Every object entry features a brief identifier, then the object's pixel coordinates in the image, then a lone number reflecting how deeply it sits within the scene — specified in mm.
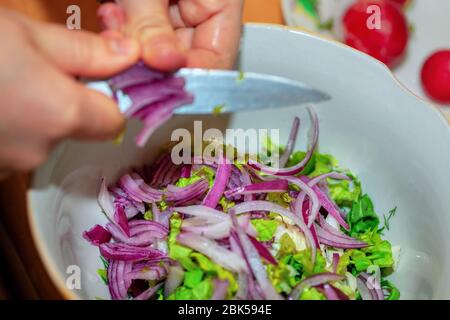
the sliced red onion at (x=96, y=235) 360
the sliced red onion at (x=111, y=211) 364
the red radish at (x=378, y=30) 493
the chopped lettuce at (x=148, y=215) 371
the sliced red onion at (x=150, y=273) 342
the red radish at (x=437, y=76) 489
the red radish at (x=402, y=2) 519
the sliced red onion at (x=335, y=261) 358
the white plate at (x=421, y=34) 514
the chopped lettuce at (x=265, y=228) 353
